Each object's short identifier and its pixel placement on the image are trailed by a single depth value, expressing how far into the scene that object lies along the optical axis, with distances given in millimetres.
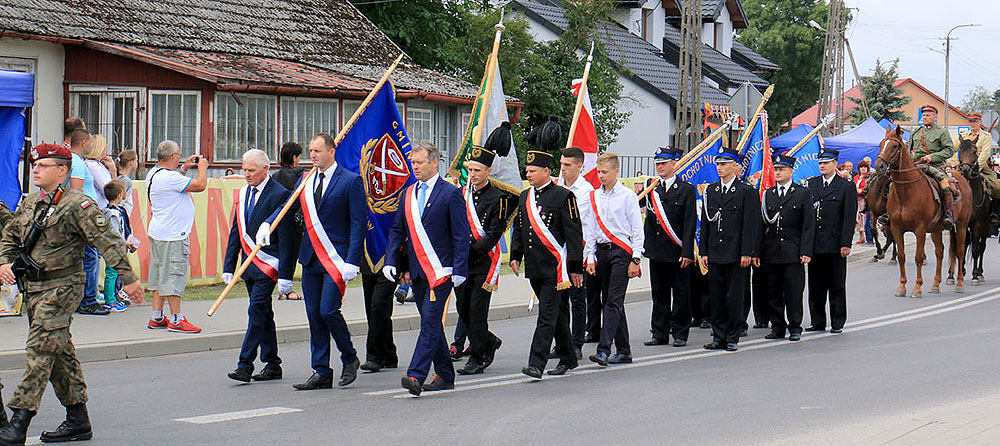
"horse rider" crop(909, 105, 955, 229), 18570
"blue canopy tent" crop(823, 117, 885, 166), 32344
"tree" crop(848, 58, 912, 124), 63750
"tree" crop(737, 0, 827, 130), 66625
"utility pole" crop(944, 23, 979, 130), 79675
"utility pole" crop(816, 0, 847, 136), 37156
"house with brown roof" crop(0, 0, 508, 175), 19047
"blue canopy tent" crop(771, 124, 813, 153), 29533
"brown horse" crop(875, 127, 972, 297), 17156
